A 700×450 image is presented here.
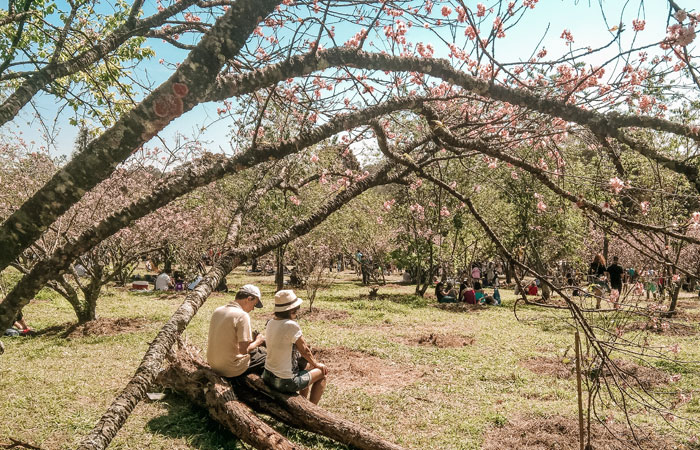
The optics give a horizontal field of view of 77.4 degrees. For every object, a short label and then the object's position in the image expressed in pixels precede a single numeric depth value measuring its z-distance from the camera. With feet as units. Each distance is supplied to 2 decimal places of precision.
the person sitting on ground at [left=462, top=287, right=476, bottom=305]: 54.34
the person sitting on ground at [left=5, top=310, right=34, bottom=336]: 32.04
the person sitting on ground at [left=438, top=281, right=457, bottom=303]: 54.70
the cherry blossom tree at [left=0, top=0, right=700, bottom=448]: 6.31
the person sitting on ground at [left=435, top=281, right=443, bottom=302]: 55.83
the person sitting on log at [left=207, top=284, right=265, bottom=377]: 16.63
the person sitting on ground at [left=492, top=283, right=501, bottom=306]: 55.60
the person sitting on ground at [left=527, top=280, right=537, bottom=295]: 61.77
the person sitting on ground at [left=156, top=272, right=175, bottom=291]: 62.80
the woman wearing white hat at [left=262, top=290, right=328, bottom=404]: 16.46
